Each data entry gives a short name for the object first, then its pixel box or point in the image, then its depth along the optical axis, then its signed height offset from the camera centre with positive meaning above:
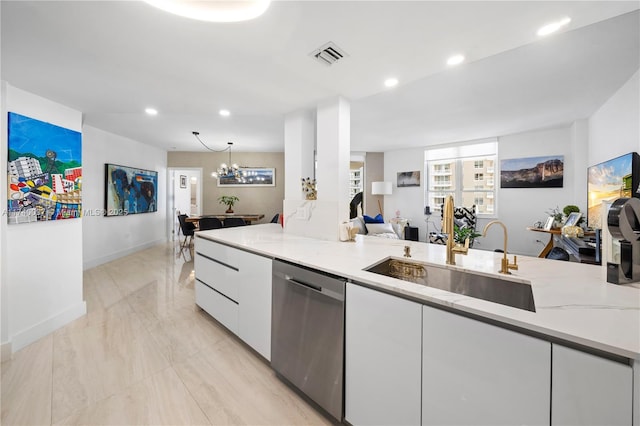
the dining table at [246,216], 5.93 -0.15
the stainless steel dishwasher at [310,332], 1.28 -0.71
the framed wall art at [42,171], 1.90 +0.33
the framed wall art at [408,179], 6.10 +0.83
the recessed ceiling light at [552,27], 1.28 +1.00
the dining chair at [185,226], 5.47 -0.36
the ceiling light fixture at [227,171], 5.63 +0.97
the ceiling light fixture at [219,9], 1.18 +1.00
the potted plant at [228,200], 6.39 +0.26
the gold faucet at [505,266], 1.21 -0.27
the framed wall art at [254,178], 6.55 +0.89
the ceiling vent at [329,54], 1.51 +1.02
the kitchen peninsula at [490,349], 0.68 -0.46
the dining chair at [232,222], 4.95 -0.24
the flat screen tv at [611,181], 2.20 +0.34
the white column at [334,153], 2.24 +0.54
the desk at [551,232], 3.36 -0.28
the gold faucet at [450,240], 1.39 -0.16
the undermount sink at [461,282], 1.16 -0.38
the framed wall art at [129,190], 4.46 +0.39
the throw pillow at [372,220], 5.05 -0.18
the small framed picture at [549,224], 3.70 -0.19
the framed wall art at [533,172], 4.41 +0.77
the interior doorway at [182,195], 6.32 +0.46
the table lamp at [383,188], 6.28 +0.60
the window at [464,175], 5.29 +0.84
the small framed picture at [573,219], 3.31 -0.09
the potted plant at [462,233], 2.35 -0.21
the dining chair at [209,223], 4.75 -0.25
